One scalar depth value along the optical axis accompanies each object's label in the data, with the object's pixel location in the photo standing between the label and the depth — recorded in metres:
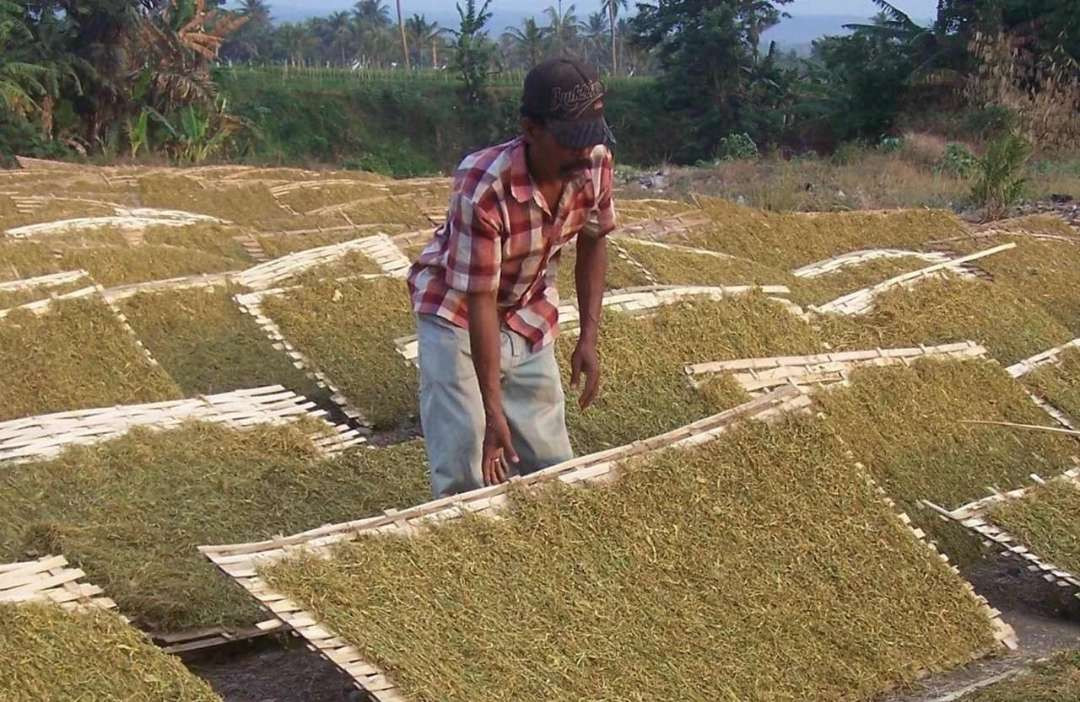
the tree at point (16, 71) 19.45
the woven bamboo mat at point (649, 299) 5.48
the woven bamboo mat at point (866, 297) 6.21
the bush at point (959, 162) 15.26
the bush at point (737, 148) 22.13
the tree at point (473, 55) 28.91
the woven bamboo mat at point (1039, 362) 5.57
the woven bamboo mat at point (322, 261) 6.42
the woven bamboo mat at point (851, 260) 7.46
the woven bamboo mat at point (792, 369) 4.92
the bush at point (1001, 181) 11.04
